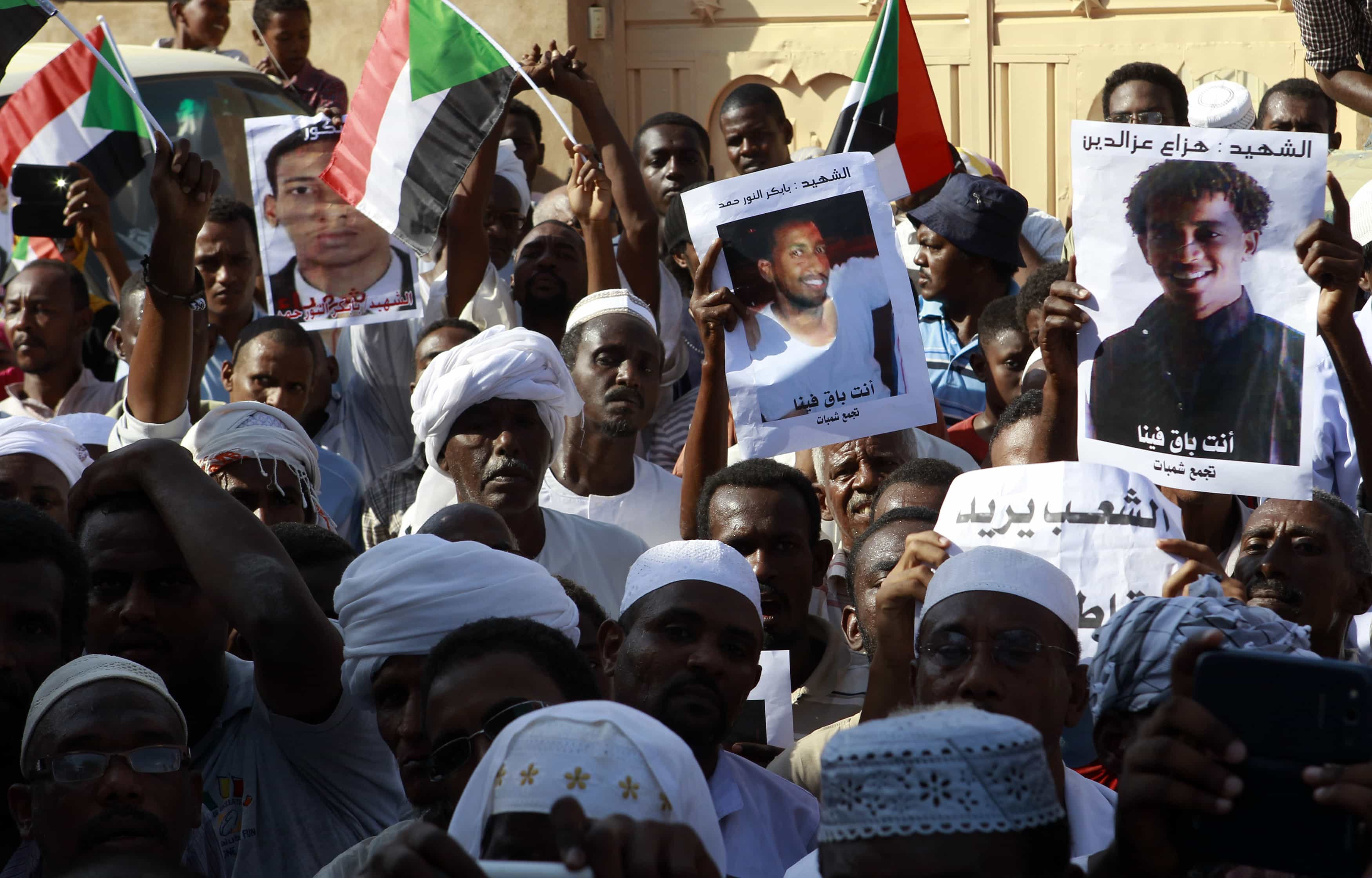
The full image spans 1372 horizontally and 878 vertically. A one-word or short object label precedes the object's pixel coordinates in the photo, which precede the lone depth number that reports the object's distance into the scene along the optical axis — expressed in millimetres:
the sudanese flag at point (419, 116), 6242
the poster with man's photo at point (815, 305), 4824
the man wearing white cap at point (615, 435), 5316
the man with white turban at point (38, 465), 4566
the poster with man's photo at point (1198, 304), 3992
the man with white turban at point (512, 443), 4707
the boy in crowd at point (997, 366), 5789
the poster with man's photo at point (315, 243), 6508
